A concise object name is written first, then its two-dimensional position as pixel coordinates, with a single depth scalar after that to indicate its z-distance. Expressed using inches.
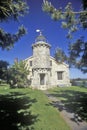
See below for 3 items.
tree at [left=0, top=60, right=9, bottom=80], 296.1
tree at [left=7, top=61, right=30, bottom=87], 573.4
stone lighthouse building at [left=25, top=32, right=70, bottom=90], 580.7
